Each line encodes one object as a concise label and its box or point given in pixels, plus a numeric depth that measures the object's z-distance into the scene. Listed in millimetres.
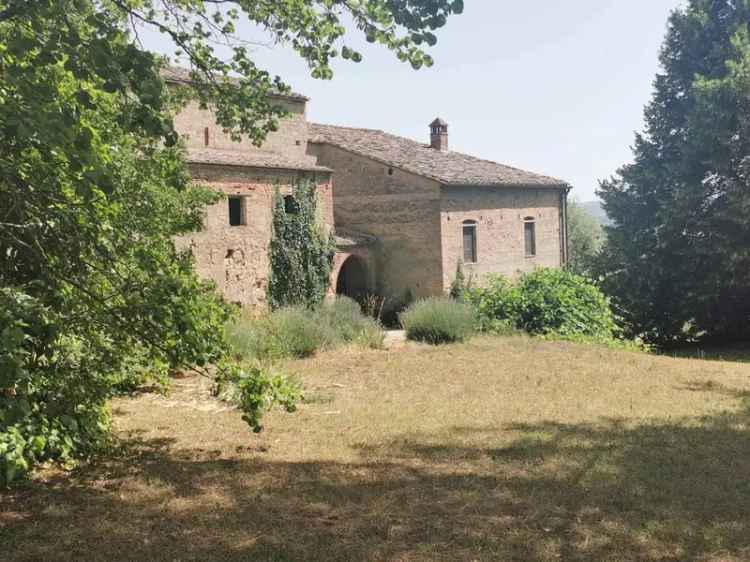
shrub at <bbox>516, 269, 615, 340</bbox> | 17891
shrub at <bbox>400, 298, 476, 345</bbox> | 16391
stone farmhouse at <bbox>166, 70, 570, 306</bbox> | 20172
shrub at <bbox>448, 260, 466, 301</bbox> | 24375
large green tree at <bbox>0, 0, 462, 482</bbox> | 3734
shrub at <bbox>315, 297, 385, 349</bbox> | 15839
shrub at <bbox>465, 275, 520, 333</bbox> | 17734
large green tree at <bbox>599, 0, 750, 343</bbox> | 20969
